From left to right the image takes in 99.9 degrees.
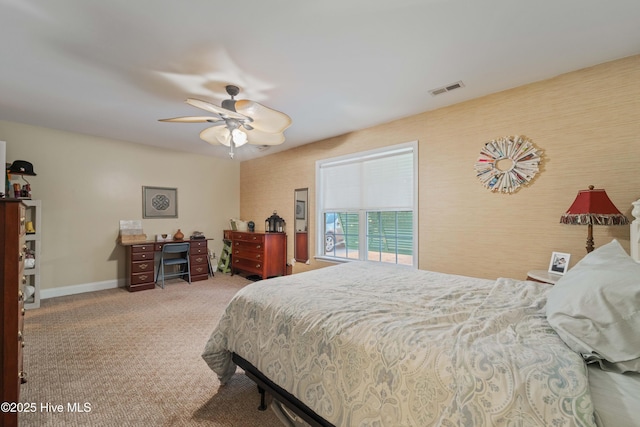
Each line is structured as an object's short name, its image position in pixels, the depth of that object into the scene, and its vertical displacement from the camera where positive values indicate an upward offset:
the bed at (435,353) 0.82 -0.53
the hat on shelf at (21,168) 3.55 +0.62
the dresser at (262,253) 4.79 -0.73
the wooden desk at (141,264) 4.39 -0.84
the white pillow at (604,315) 0.87 -0.36
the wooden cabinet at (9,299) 1.29 -0.42
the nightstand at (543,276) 2.10 -0.51
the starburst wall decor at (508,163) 2.55 +0.50
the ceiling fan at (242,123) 2.22 +0.87
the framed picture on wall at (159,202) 4.95 +0.23
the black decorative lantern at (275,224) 5.10 -0.19
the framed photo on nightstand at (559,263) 2.26 -0.42
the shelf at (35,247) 3.57 -0.45
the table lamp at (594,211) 1.96 +0.02
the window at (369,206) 3.54 +0.12
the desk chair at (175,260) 4.64 -0.83
